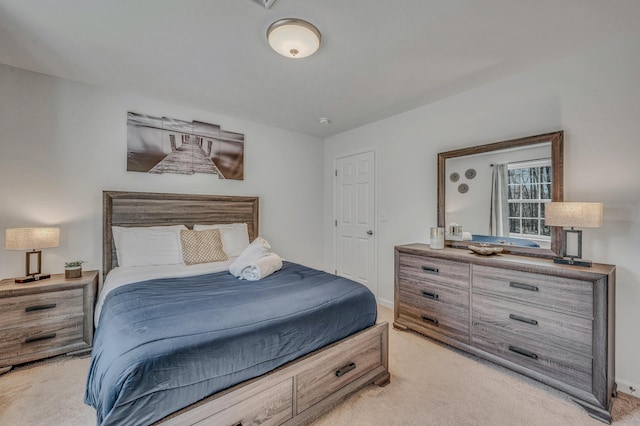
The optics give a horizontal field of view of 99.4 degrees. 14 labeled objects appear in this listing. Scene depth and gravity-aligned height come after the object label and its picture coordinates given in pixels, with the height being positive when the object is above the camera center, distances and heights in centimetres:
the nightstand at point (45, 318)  205 -85
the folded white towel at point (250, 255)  234 -40
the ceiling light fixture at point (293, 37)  177 +119
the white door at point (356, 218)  384 -9
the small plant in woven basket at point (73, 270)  237 -51
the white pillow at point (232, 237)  318 -30
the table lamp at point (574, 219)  186 -4
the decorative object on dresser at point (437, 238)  278 -26
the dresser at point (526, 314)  172 -78
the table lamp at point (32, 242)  217 -26
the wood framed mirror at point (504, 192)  226 +20
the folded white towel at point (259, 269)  224 -48
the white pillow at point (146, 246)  264 -35
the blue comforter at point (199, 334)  109 -61
